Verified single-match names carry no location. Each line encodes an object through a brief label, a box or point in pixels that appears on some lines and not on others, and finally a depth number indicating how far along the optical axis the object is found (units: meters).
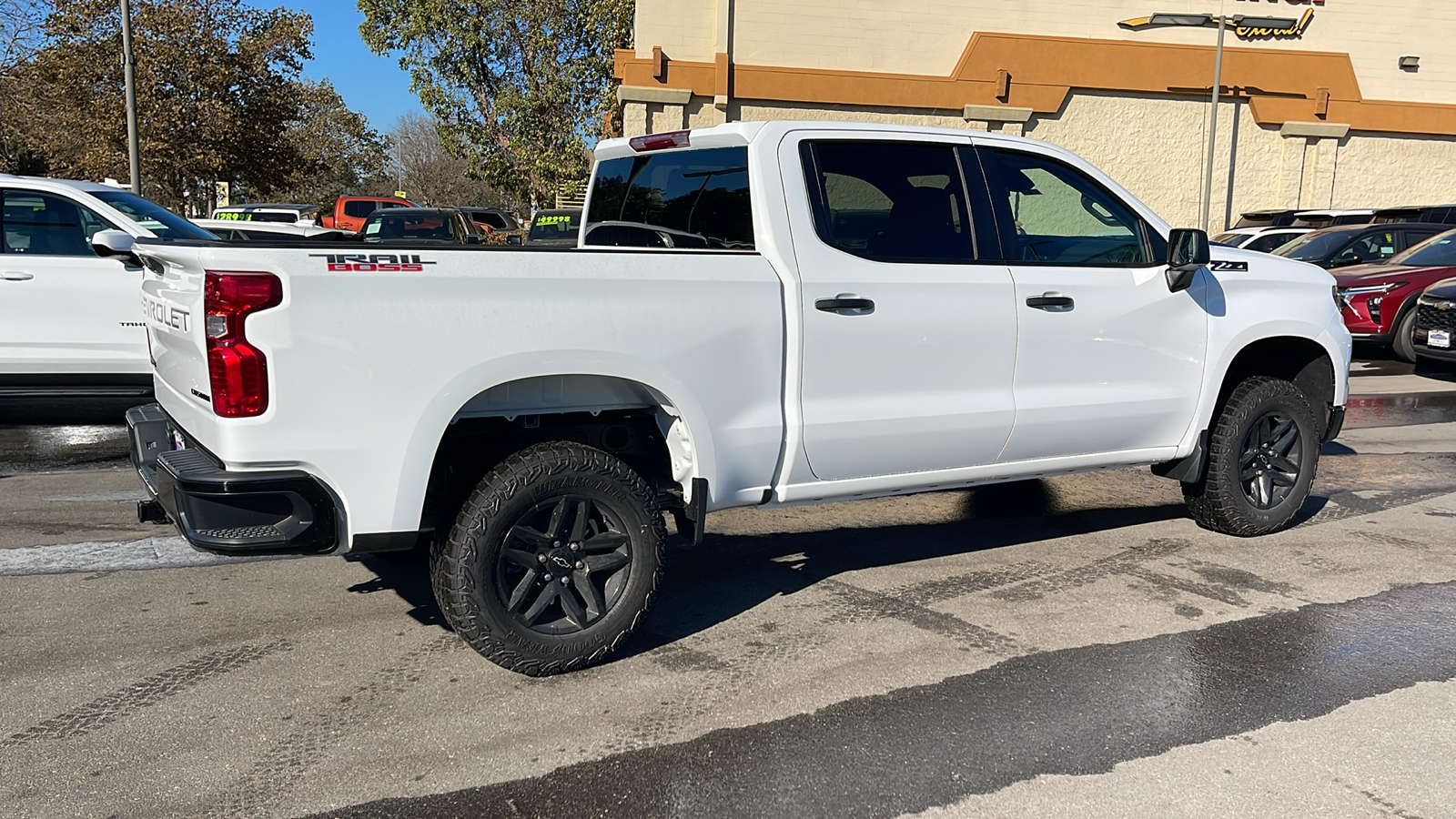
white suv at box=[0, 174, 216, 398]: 8.28
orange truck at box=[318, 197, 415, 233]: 36.90
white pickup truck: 3.72
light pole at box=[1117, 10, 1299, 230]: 25.88
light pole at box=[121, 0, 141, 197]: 20.05
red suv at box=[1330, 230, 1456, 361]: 14.06
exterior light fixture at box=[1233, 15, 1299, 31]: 26.77
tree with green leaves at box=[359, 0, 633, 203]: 34.62
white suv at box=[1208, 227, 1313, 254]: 19.88
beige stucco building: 26.14
